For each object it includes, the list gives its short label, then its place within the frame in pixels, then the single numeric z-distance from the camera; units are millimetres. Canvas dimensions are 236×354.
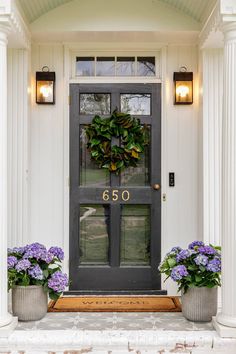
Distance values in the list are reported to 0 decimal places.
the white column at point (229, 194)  3402
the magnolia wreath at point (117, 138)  4574
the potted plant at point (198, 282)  3744
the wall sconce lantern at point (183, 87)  4594
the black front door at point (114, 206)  4633
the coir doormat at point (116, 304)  4105
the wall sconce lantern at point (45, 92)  4605
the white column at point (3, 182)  3430
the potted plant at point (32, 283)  3760
